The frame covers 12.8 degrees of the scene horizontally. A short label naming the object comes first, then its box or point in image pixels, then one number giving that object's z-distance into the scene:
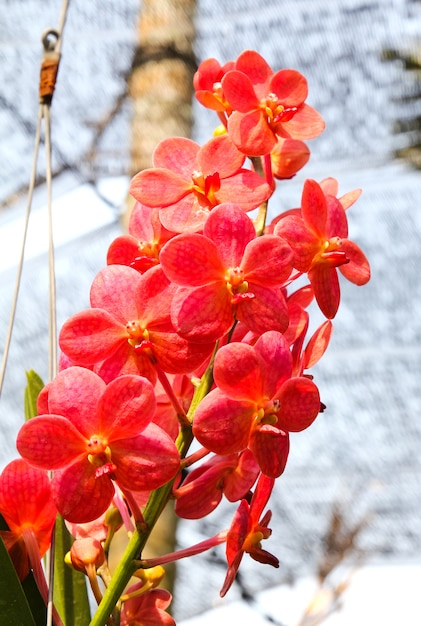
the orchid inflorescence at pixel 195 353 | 0.57
